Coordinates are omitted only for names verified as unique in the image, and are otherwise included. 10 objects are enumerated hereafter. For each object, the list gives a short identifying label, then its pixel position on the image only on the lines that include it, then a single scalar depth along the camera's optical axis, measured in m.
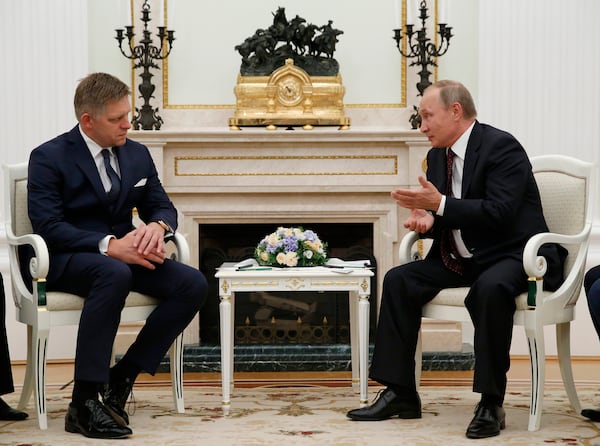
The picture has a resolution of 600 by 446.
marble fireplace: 5.61
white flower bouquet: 4.34
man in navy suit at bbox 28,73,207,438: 3.84
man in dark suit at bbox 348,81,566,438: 3.71
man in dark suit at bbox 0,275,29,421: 4.00
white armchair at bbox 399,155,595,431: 3.76
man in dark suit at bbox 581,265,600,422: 3.79
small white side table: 4.15
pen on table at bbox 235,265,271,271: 4.30
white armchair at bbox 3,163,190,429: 3.79
